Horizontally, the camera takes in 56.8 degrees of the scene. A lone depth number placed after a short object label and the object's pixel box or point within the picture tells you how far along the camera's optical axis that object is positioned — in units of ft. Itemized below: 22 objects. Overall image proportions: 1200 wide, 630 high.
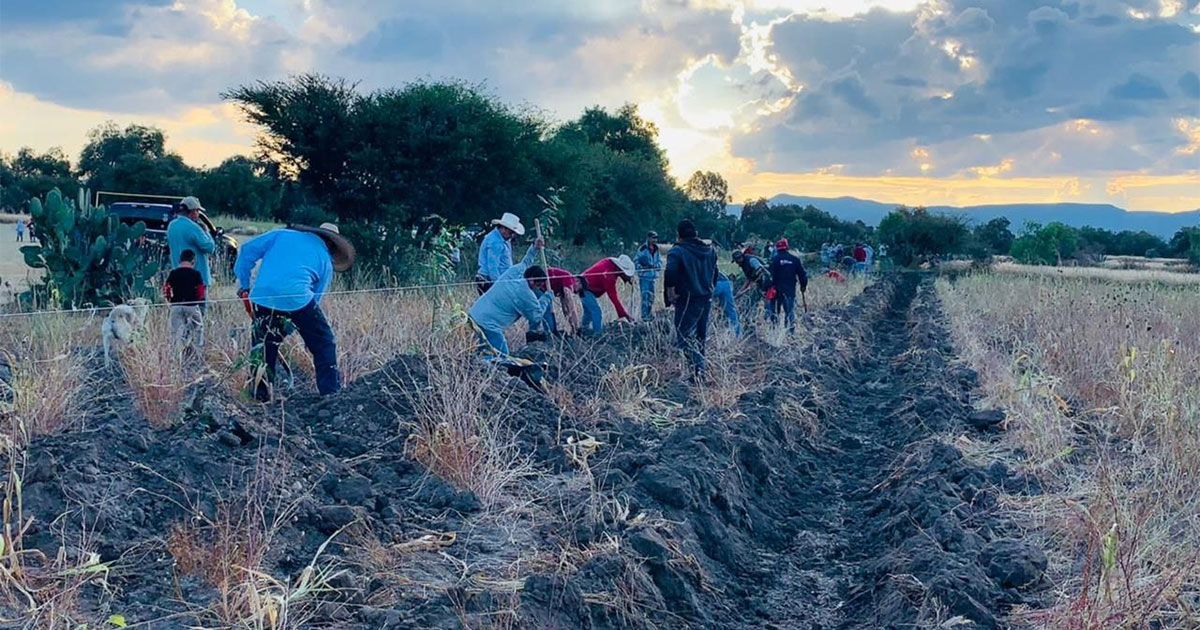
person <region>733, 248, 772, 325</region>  54.08
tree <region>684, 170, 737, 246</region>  282.77
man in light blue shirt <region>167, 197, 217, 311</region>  36.58
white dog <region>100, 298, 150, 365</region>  28.48
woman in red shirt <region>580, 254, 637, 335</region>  38.50
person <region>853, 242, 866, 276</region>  131.03
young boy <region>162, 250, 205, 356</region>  33.45
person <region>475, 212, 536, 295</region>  39.73
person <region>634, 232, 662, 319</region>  54.65
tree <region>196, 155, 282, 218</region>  184.55
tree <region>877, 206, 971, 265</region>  209.36
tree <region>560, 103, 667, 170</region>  201.36
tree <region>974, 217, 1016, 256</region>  313.94
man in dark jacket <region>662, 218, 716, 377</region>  36.96
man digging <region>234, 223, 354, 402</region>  26.66
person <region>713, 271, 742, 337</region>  46.42
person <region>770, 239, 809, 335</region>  55.16
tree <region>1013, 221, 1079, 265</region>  225.97
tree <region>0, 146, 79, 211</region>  218.79
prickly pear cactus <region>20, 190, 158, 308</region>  43.75
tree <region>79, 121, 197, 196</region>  184.34
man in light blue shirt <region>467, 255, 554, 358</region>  30.76
